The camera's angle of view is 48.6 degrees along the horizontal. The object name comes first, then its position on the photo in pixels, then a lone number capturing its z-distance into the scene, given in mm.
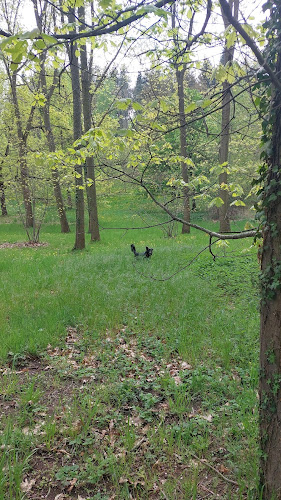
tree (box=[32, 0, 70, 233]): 15239
